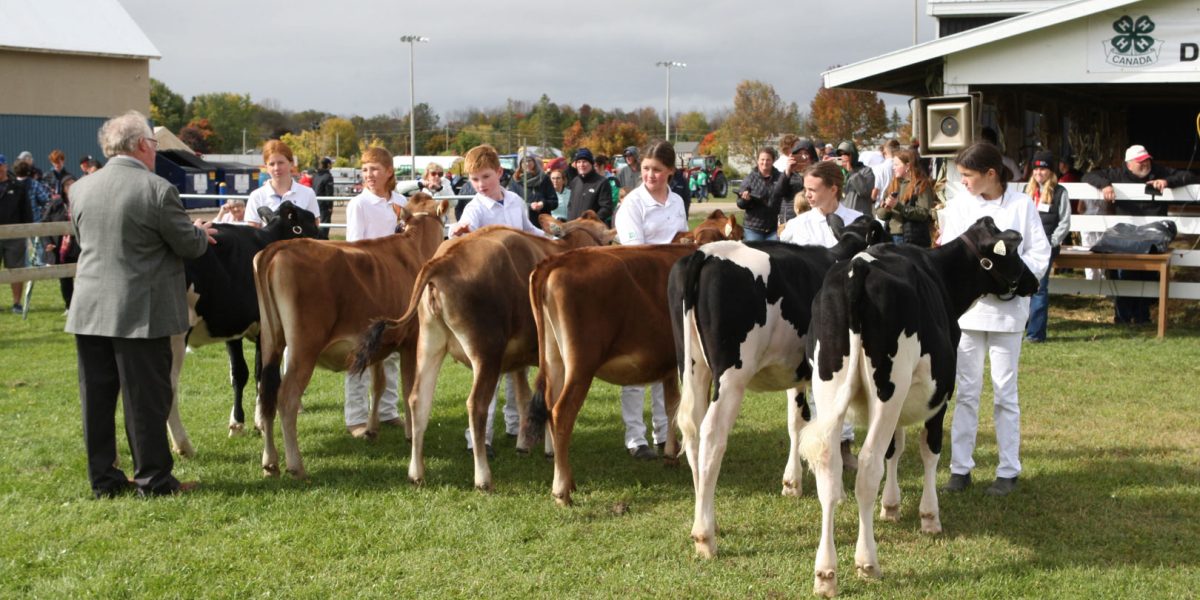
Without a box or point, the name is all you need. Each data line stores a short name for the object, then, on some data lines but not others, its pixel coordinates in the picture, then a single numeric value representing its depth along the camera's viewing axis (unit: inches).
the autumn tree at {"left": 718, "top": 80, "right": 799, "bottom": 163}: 2578.7
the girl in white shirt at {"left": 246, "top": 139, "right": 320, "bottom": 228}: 344.2
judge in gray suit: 252.7
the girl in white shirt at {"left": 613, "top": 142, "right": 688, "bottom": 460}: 290.2
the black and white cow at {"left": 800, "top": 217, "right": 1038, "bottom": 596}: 206.7
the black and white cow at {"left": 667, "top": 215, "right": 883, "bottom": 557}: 227.8
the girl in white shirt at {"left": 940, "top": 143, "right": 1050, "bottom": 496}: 257.8
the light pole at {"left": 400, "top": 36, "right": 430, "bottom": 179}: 2450.1
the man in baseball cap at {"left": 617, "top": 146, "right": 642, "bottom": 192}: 628.4
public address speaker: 526.0
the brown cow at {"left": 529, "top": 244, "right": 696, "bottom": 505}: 259.0
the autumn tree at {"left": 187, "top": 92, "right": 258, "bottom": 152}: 3983.3
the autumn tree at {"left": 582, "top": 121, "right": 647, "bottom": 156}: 2443.4
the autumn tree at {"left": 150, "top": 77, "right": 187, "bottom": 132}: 3481.8
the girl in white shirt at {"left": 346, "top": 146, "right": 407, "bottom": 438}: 333.4
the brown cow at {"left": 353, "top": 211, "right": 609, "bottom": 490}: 271.7
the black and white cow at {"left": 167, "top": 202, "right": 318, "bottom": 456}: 305.3
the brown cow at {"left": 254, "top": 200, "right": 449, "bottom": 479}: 281.9
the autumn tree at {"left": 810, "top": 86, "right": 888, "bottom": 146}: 2161.7
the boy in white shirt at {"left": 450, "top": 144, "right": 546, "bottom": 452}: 315.3
